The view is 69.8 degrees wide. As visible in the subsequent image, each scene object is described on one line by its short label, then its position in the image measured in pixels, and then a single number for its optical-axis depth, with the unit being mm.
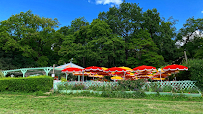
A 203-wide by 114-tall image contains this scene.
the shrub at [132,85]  10055
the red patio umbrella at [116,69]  13000
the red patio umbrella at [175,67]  10270
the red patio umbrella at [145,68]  12308
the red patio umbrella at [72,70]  13859
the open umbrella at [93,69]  13312
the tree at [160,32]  29359
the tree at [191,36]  29600
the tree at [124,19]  29078
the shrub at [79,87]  11413
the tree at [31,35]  27766
